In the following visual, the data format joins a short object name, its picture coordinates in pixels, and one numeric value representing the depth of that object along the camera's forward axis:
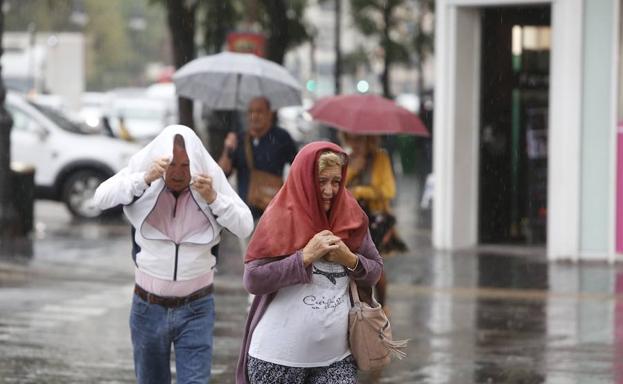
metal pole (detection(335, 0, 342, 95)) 35.28
